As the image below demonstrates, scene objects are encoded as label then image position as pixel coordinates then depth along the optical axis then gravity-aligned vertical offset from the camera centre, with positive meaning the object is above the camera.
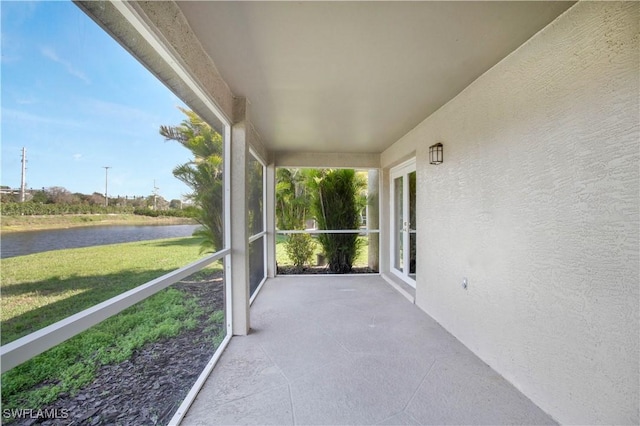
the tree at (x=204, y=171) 2.11 +0.40
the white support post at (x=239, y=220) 2.99 -0.04
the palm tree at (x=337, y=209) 6.25 +0.14
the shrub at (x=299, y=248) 6.41 -0.76
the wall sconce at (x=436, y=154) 3.28 +0.77
